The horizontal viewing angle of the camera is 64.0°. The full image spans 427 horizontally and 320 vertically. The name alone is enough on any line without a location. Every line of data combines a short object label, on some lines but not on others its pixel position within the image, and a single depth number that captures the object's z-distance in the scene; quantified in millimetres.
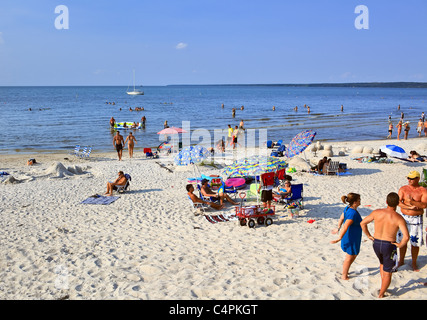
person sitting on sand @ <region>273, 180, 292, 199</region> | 9035
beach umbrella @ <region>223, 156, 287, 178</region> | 8719
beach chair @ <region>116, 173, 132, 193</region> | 11347
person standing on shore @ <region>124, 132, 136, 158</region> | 18438
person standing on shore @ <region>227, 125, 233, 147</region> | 22494
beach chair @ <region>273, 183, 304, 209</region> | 8966
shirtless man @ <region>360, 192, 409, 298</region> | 4340
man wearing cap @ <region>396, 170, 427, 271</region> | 4992
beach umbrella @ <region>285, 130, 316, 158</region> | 12180
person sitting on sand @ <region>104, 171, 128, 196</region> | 11188
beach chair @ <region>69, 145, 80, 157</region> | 19688
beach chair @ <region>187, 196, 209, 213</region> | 9352
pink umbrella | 16759
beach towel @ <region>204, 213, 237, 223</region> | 8555
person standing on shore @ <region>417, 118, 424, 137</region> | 27625
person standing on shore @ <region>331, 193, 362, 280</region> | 4867
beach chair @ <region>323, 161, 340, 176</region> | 13231
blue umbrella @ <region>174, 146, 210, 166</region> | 11578
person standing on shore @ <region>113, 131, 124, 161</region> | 17375
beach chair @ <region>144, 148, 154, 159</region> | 18484
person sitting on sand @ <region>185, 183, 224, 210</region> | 9155
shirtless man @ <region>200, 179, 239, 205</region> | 9664
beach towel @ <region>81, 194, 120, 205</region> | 10289
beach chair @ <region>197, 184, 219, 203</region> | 9711
